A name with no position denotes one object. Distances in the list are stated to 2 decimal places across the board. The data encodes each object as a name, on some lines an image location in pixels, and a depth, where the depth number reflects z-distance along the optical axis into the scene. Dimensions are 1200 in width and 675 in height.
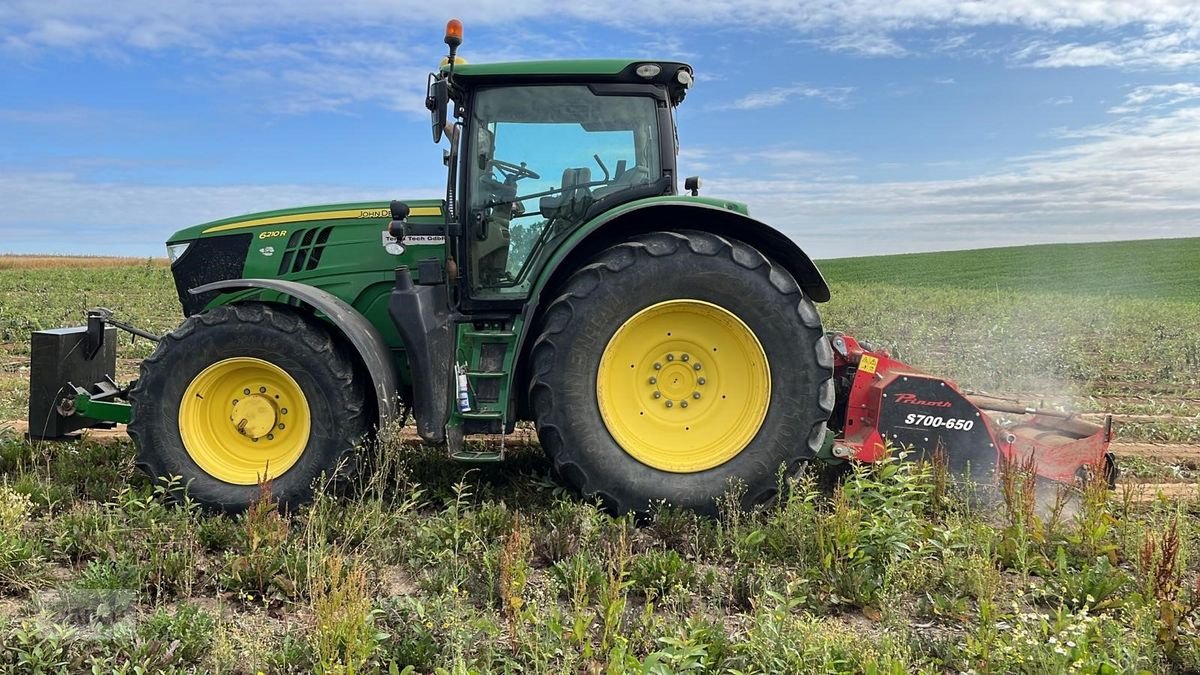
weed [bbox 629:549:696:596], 3.44
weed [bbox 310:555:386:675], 2.67
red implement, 4.50
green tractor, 4.16
